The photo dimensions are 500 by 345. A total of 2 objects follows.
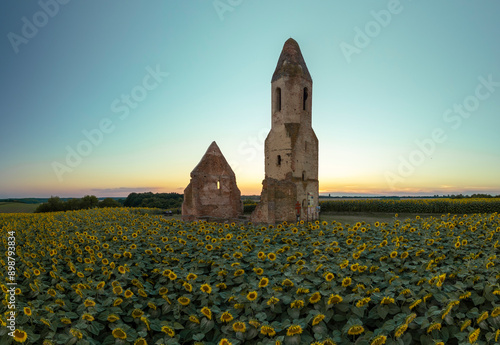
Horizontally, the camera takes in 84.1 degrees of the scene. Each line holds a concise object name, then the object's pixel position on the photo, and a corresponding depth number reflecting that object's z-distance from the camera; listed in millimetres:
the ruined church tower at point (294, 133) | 22984
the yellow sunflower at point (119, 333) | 2639
